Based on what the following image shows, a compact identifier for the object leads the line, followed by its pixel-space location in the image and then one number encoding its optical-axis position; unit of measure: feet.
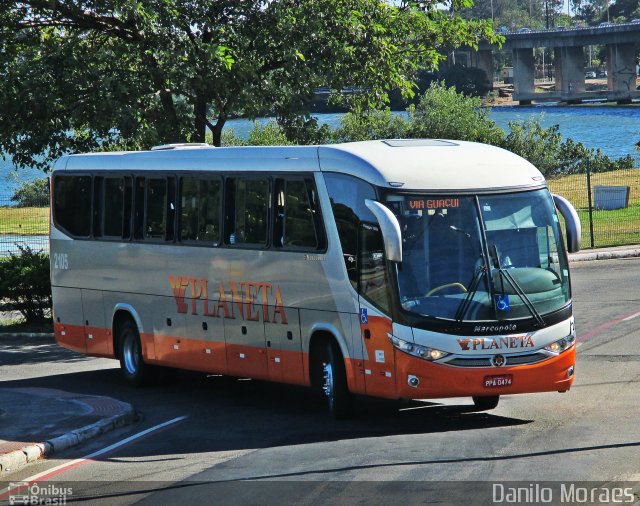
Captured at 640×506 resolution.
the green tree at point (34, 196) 144.77
